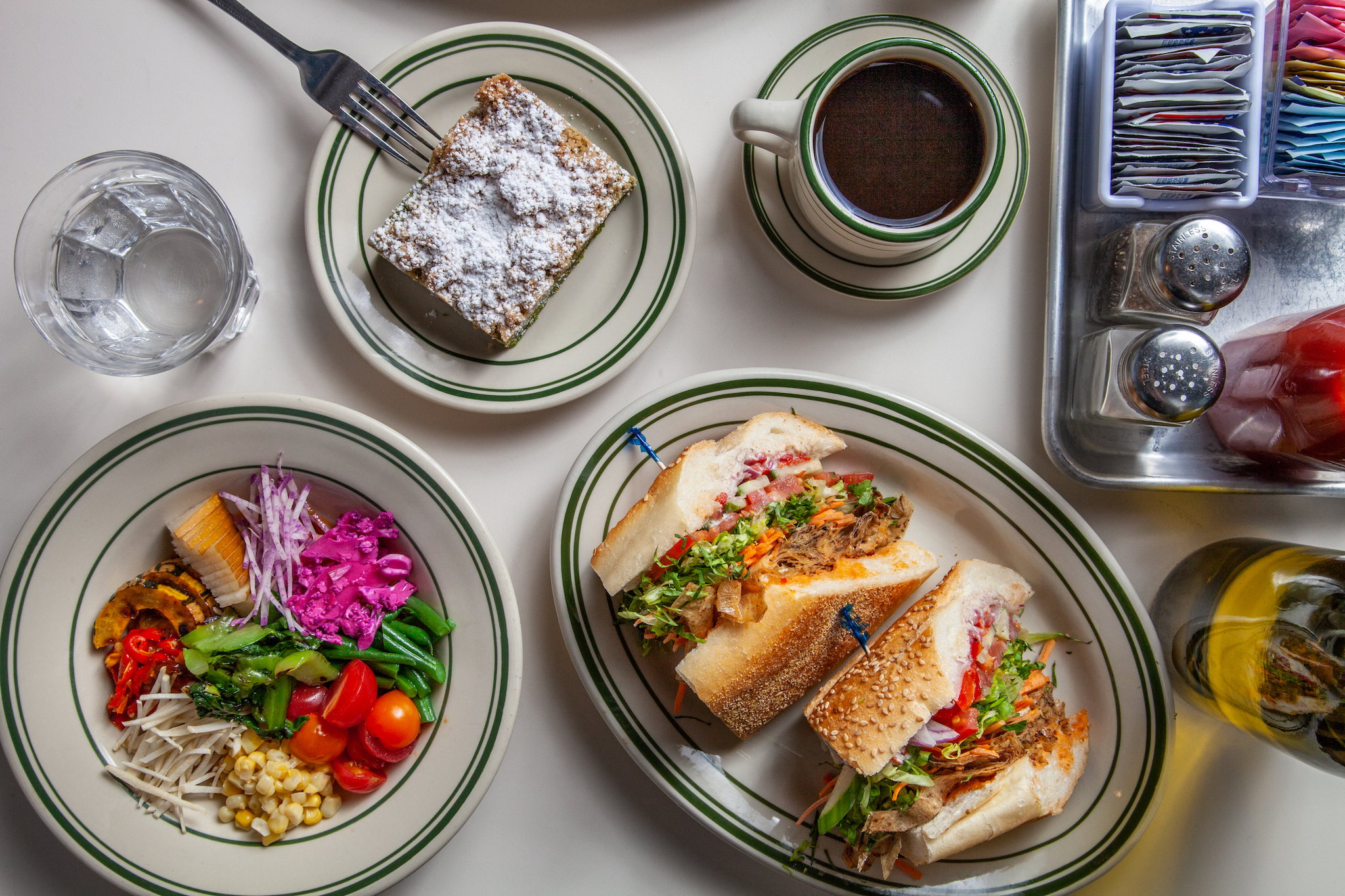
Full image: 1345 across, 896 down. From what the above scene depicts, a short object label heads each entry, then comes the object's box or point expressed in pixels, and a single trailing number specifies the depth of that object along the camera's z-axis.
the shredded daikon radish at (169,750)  0.63
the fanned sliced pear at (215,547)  0.63
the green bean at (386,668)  0.64
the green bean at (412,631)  0.64
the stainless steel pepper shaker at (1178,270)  0.61
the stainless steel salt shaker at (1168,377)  0.61
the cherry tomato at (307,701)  0.64
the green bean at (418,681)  0.64
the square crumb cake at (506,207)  0.63
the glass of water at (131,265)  0.62
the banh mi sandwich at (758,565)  0.62
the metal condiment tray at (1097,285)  0.64
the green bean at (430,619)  0.64
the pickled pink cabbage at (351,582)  0.64
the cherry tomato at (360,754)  0.64
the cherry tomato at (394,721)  0.63
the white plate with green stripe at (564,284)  0.63
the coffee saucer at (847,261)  0.64
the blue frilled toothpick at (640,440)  0.64
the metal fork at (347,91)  0.63
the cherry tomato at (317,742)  0.64
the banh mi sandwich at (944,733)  0.61
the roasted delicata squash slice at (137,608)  0.63
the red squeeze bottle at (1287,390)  0.60
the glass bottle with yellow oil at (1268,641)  0.60
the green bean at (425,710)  0.64
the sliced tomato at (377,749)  0.64
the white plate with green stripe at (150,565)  0.62
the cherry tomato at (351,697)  0.63
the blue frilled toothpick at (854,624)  0.63
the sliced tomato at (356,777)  0.64
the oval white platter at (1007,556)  0.64
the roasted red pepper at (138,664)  0.63
